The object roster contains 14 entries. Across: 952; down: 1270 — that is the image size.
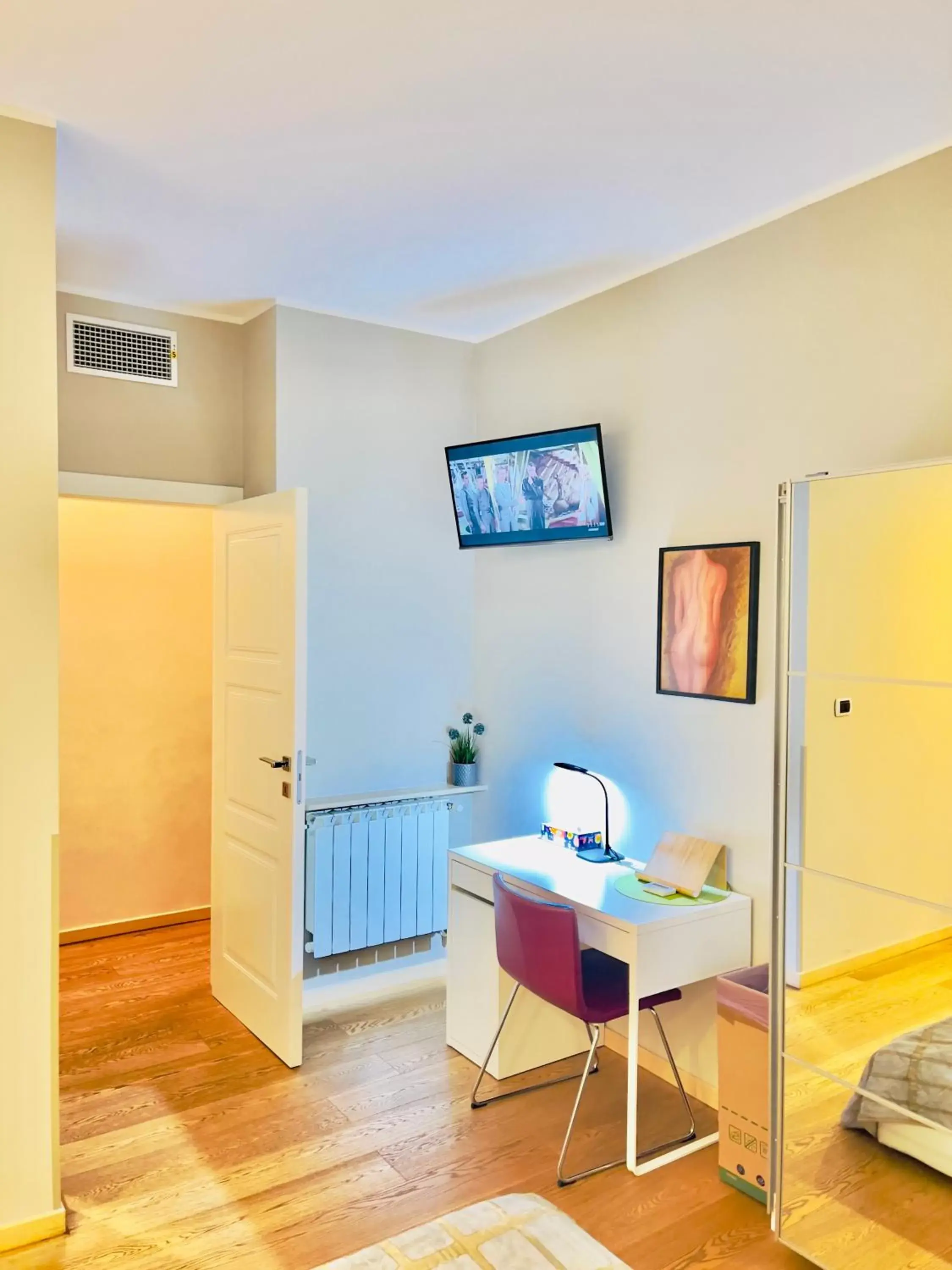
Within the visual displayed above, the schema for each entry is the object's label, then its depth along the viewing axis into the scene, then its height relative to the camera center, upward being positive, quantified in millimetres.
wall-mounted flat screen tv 3285 +475
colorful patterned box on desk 3299 -805
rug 1733 -1218
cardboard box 2441 -1263
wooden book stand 2840 -780
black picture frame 2805 +3
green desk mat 2797 -860
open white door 3154 -553
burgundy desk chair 2615 -1031
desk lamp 3207 -835
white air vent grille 3398 +973
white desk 2643 -987
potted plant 3979 -601
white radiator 3623 -1046
